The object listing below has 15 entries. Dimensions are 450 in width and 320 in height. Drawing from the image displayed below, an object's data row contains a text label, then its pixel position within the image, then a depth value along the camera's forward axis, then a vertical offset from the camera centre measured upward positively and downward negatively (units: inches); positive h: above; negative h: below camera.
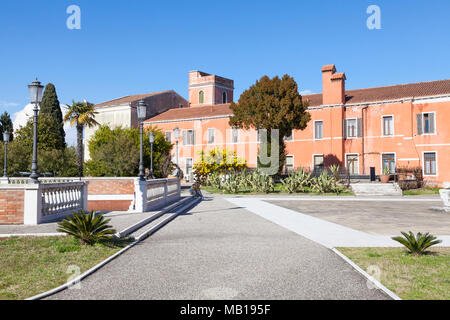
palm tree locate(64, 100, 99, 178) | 1316.4 +183.5
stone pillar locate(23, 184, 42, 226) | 385.7 -40.2
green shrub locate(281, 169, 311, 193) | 1032.2 -47.7
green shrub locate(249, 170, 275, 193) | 1031.1 -47.9
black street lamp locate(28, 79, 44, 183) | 427.4 +86.4
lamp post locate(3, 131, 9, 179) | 971.6 +81.5
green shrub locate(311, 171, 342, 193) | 1005.8 -51.9
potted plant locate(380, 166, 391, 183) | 1160.2 -36.2
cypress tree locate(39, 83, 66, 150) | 1746.4 +281.0
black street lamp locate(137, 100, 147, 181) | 556.8 +86.0
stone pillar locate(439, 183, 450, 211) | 572.3 -47.3
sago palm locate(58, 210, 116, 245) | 294.4 -50.6
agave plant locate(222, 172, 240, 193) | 1023.6 -52.0
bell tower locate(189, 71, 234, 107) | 2119.8 +452.1
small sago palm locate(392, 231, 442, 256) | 263.4 -55.5
